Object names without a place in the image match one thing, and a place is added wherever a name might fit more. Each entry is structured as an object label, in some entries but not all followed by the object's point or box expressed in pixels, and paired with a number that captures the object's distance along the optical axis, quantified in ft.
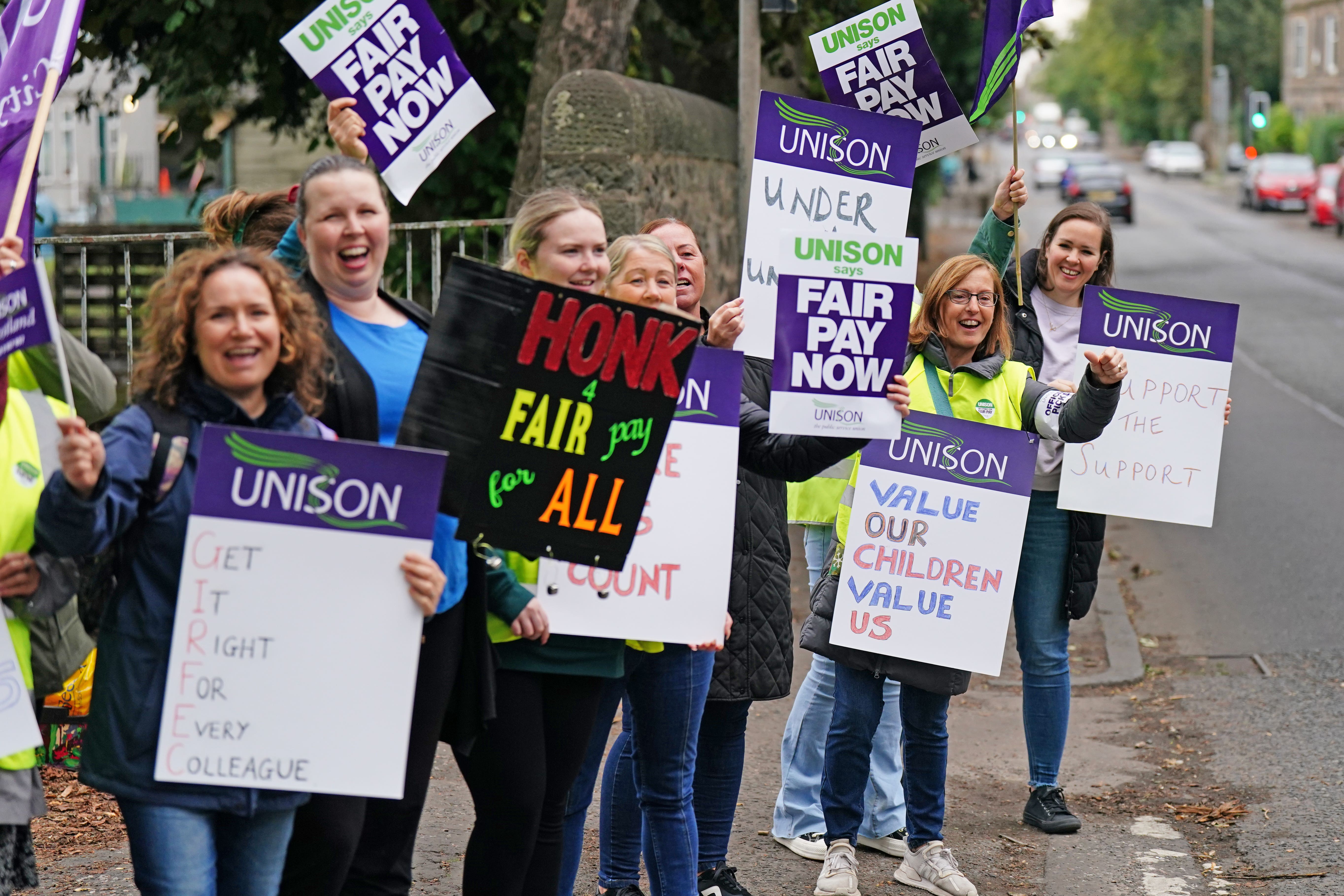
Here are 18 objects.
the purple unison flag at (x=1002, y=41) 18.94
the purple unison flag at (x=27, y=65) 11.25
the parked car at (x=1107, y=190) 133.69
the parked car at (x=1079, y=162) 148.97
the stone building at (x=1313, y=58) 210.59
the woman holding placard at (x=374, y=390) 10.71
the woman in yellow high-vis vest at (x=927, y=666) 14.94
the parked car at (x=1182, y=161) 213.05
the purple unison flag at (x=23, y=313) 9.46
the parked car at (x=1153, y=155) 222.07
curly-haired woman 9.29
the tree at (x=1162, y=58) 254.47
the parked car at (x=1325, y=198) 119.34
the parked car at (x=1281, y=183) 142.20
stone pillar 27.35
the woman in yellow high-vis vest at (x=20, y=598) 9.77
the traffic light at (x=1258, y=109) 125.70
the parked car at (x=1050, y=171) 184.65
